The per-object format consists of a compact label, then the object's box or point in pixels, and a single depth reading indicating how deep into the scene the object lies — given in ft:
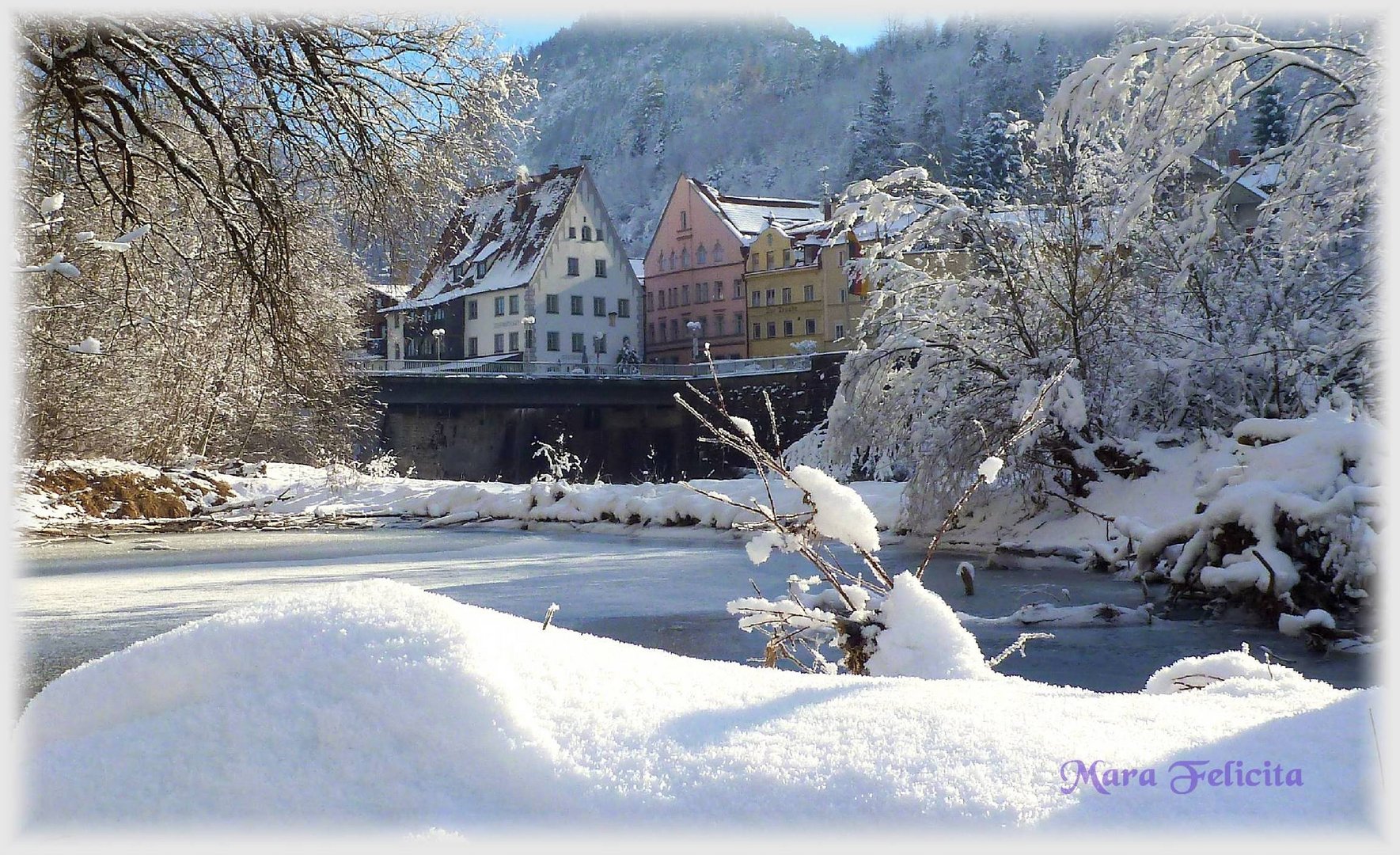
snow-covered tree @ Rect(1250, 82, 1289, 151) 145.07
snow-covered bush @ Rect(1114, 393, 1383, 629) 27.27
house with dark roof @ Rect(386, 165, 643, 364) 193.77
